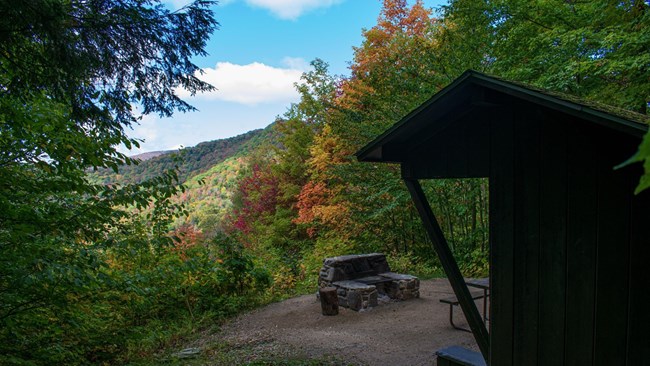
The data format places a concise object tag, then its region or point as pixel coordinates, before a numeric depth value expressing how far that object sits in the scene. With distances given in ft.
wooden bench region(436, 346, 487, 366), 11.25
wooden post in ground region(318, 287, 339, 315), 22.43
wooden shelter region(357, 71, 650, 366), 7.16
